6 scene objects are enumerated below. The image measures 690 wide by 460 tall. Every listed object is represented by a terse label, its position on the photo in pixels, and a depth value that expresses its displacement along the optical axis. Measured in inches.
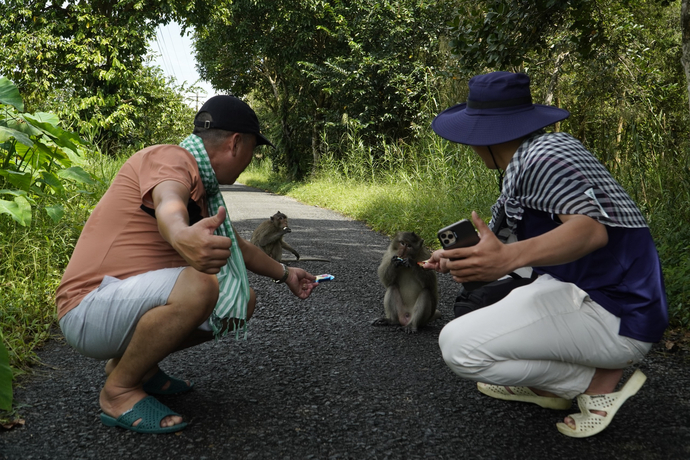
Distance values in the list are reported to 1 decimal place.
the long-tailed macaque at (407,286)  173.8
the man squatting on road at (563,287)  87.7
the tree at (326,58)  667.4
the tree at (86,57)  609.9
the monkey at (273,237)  291.6
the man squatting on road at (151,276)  96.3
